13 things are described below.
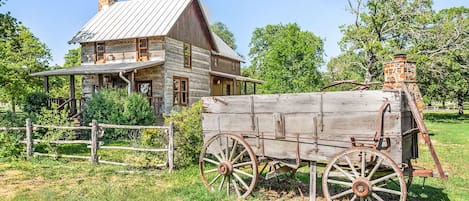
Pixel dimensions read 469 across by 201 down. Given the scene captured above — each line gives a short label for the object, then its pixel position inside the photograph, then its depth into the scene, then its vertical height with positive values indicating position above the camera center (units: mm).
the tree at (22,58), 16903 +3183
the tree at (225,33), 51156 +9767
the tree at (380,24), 25031 +5388
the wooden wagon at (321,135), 4359 -567
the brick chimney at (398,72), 7191 +516
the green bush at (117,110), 15023 -549
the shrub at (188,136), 8703 -999
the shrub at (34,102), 16297 -177
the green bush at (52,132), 10219 -1064
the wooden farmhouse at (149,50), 18297 +2747
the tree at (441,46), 24906 +3725
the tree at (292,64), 26797 +2624
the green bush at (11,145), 10148 -1444
